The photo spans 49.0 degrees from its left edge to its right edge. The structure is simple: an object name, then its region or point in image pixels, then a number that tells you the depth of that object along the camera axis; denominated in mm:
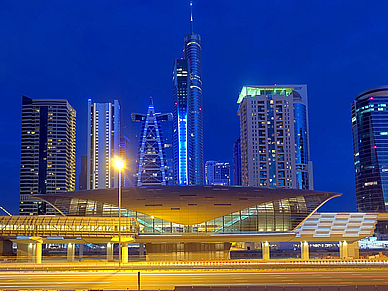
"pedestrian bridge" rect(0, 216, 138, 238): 87062
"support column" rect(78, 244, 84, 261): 107369
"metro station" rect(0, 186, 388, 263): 95938
